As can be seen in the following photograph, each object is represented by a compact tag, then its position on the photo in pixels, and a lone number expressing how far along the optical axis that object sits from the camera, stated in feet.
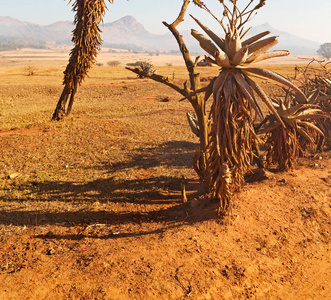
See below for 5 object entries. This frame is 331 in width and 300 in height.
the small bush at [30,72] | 101.92
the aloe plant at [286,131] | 20.56
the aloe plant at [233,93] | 14.85
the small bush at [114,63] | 201.40
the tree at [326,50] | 289.12
